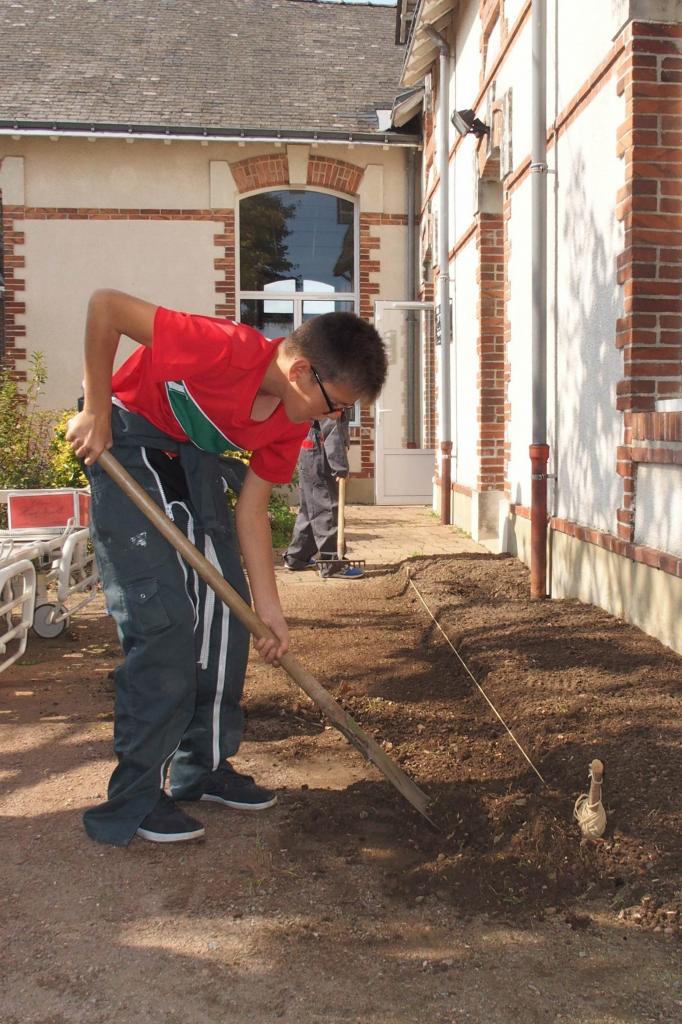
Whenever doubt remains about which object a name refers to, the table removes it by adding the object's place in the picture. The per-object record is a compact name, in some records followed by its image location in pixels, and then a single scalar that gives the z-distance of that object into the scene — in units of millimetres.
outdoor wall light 9211
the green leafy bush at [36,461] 9227
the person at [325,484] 8453
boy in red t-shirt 2912
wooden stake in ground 3012
